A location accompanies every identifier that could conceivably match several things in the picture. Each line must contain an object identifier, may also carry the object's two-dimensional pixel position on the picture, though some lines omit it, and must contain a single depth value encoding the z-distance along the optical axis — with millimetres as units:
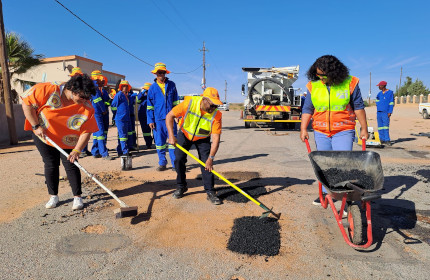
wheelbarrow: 2645
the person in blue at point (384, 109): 9227
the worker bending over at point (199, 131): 3781
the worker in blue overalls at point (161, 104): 5691
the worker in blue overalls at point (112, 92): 9166
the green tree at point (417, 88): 56744
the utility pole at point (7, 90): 9117
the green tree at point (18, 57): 11867
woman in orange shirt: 3504
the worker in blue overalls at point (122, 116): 6966
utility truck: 13844
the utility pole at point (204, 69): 40462
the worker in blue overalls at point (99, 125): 7008
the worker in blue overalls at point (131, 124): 7937
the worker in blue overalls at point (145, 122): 8883
